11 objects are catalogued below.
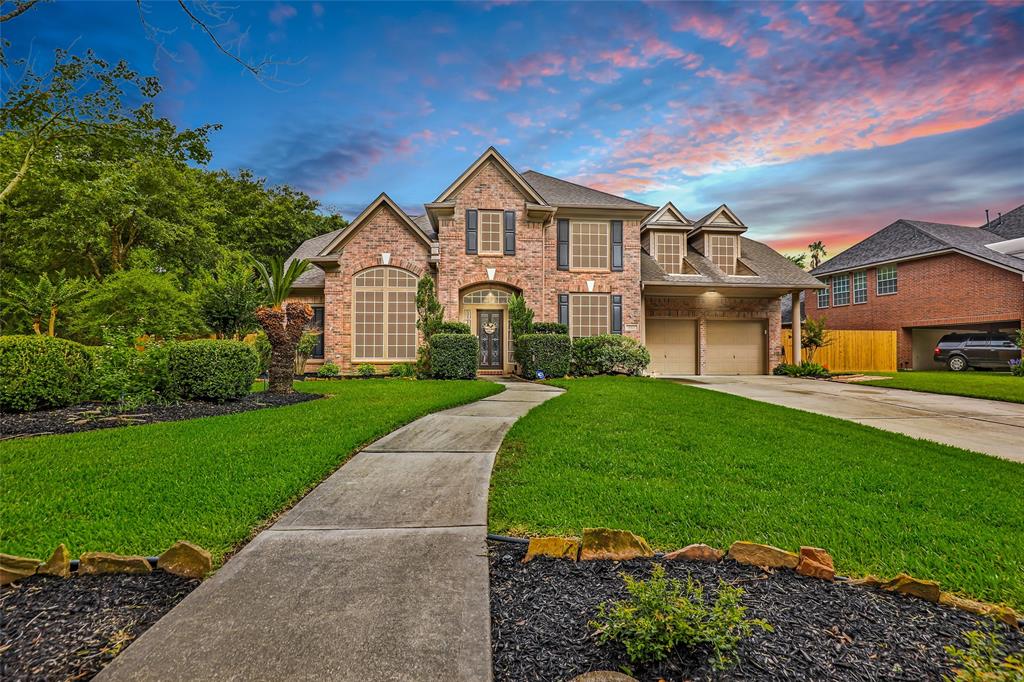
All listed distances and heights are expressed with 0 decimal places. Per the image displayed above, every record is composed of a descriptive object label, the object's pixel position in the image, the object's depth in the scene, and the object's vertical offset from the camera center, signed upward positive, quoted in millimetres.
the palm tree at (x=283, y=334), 8953 +277
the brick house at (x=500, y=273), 14750 +2617
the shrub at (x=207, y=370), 7320 -384
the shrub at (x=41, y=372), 6191 -356
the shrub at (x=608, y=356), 13445 -320
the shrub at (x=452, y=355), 12477 -247
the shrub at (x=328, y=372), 13785 -785
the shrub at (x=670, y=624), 1575 -1056
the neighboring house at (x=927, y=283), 17359 +2722
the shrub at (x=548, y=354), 12945 -239
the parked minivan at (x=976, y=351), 16375 -282
